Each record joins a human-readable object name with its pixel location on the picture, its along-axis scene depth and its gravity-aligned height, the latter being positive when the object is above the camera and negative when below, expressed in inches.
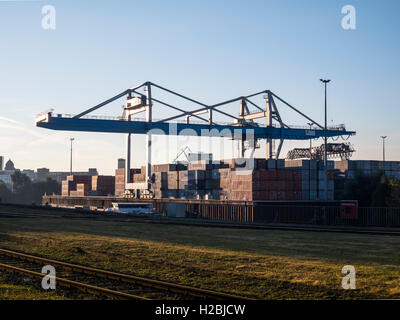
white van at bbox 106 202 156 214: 2898.6 -163.0
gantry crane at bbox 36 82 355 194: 3410.4 +442.9
